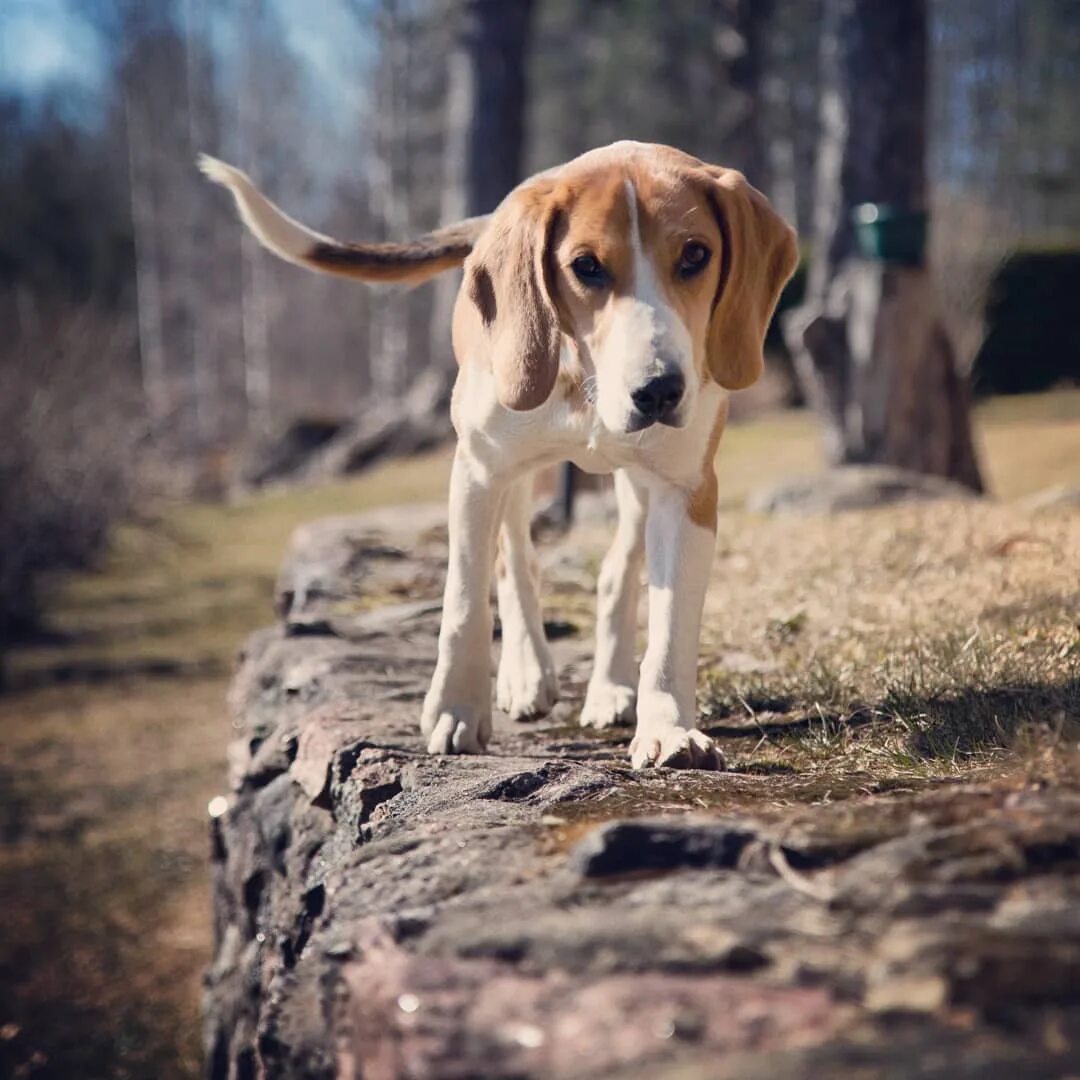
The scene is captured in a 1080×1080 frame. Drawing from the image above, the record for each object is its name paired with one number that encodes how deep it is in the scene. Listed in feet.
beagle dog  9.20
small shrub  32.50
